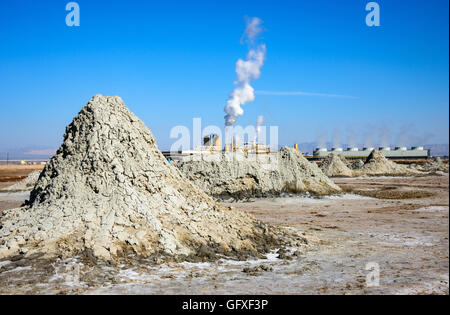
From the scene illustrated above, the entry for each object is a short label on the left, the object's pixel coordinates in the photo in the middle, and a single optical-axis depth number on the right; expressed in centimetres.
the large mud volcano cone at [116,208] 830
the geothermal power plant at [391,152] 9325
